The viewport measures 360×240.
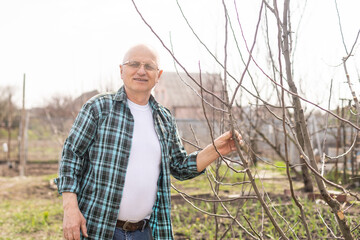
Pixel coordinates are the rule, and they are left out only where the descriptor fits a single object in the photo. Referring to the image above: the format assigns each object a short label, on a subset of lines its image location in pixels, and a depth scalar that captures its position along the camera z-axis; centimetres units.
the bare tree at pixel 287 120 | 135
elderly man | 193
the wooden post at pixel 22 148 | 1220
